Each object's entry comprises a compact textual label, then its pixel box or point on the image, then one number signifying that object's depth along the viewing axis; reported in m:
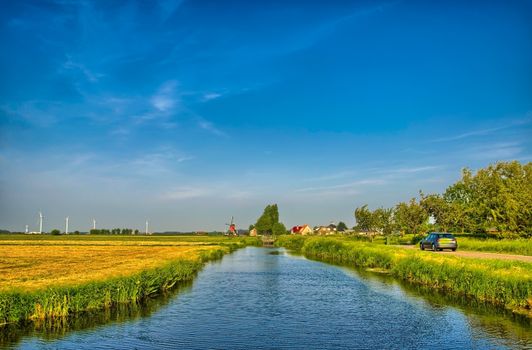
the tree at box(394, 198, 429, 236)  82.94
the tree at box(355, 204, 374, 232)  109.85
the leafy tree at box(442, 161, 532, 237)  55.67
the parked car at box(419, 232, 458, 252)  47.19
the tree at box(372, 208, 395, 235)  99.25
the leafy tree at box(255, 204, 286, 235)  198.00
